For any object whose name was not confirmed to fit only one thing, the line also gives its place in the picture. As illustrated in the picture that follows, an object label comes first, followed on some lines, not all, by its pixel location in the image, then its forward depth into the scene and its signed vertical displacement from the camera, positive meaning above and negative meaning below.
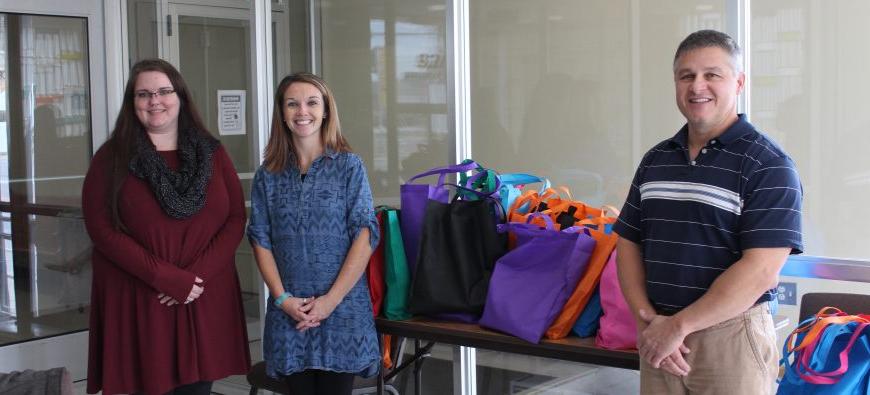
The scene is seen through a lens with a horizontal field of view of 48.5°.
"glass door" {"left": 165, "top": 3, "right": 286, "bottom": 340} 4.87 +0.35
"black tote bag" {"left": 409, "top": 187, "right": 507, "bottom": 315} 3.33 -0.39
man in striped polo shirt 2.22 -0.23
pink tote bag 2.91 -0.54
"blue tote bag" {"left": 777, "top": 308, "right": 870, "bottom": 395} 2.20 -0.51
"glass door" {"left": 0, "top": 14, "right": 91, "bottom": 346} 5.09 -0.13
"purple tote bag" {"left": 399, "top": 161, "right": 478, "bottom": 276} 3.51 -0.24
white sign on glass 4.90 +0.17
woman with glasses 3.26 -0.34
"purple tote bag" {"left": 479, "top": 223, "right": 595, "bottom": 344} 3.08 -0.45
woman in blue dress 3.18 -0.33
